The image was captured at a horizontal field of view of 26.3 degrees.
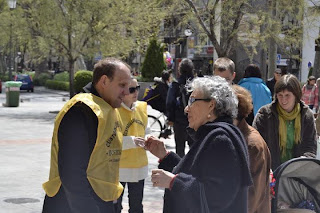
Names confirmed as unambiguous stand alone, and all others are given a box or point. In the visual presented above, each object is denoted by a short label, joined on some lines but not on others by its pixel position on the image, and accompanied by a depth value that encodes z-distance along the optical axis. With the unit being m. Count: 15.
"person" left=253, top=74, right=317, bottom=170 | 5.82
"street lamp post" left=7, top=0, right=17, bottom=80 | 28.67
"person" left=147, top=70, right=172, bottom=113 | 12.66
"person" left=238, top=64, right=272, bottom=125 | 8.07
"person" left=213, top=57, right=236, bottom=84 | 6.94
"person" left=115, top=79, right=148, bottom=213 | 6.02
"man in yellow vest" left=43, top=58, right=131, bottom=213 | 3.49
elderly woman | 3.27
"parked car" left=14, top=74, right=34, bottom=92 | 45.69
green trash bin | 28.31
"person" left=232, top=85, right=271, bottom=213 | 4.00
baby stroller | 4.66
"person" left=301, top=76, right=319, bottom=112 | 19.00
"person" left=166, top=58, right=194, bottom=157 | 8.79
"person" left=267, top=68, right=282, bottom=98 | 13.38
